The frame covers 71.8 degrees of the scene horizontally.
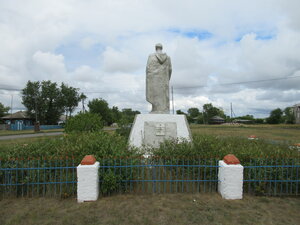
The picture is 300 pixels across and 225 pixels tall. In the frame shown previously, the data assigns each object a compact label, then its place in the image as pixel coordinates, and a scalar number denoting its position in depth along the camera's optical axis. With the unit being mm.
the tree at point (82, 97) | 43750
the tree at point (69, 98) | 41562
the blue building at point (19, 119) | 40625
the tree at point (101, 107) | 43406
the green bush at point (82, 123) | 8172
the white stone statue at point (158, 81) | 6836
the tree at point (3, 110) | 43094
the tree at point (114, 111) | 45350
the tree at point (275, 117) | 51347
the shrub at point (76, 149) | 4340
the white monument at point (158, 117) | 6145
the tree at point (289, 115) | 49441
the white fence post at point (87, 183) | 3605
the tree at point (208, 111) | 65250
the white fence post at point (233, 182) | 3727
